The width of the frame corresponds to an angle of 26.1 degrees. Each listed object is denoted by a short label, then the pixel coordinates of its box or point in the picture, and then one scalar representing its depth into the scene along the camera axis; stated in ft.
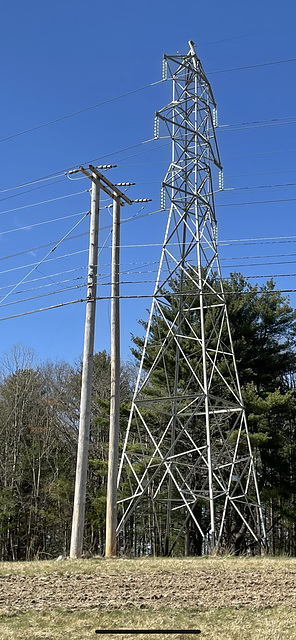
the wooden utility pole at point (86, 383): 41.93
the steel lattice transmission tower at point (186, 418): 58.08
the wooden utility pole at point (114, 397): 44.78
